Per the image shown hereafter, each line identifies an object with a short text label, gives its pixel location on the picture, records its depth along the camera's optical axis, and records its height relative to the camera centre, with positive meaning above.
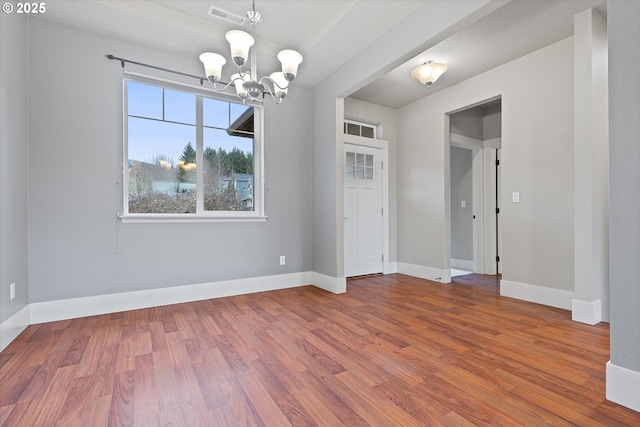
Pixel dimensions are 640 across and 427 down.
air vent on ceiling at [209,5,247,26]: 2.70 +1.83
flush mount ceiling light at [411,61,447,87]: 3.46 +1.64
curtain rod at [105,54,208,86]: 2.96 +1.55
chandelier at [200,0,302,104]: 2.09 +1.13
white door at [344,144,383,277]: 4.61 +0.04
